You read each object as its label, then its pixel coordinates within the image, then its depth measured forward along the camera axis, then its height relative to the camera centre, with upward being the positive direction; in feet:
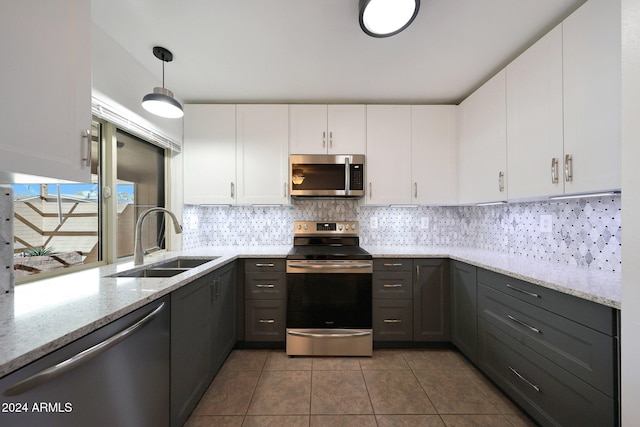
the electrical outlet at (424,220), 9.37 -0.23
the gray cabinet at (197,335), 4.33 -2.48
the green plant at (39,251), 4.39 -0.63
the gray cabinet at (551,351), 3.39 -2.25
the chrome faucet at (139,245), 5.56 -0.65
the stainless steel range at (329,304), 7.07 -2.53
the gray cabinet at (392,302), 7.37 -2.54
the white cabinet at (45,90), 2.62 +1.47
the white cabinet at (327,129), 8.32 +2.83
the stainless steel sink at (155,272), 5.39 -1.31
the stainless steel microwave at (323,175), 8.15 +1.29
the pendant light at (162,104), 5.10 +2.29
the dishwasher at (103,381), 2.14 -1.74
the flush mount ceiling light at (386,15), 4.26 +3.51
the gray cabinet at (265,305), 7.36 -2.62
